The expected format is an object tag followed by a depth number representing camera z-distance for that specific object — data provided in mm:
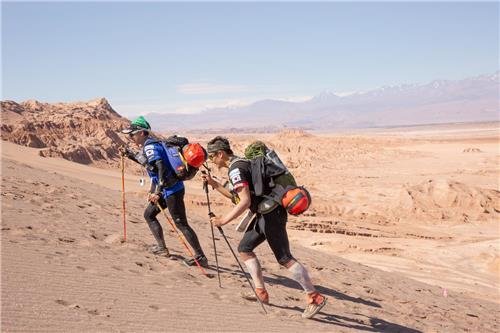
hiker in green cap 6492
